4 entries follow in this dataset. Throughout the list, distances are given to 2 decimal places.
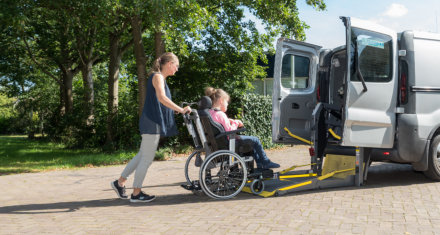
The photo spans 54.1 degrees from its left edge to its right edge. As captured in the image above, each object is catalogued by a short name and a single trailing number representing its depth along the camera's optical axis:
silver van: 5.98
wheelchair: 5.57
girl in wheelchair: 5.83
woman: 5.45
